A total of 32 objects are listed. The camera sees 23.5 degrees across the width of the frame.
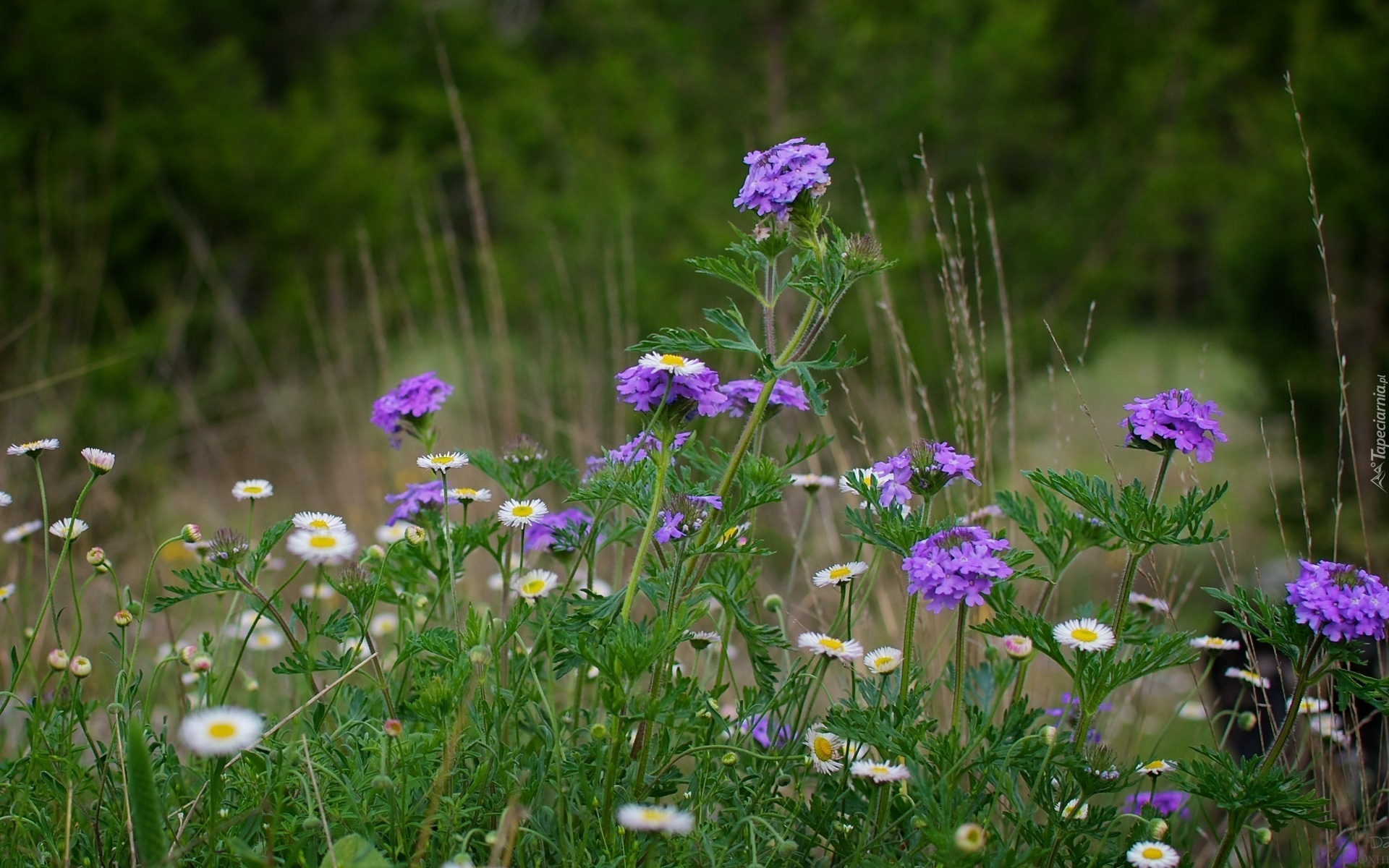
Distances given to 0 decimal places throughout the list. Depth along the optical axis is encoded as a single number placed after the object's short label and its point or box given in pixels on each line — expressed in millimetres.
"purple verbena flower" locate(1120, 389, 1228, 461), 1072
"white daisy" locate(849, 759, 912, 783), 1050
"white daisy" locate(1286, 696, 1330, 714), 1124
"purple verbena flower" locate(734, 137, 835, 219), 1063
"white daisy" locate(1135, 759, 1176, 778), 1100
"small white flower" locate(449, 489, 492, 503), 1127
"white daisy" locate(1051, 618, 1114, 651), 1062
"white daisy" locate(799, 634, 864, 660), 1085
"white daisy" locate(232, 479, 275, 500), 1141
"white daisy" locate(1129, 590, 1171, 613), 1130
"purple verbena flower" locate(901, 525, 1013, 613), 1052
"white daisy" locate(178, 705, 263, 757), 977
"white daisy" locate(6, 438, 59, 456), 1103
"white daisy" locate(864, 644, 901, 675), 1110
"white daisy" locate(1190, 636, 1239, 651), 1139
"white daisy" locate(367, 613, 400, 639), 1311
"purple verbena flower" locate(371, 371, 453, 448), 1149
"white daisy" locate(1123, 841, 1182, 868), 1057
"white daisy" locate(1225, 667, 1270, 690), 1126
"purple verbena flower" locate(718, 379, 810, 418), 1113
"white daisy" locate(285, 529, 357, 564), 1051
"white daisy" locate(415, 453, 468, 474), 1103
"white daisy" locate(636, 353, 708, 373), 1061
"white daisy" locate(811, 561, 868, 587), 1112
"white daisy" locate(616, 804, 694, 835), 1001
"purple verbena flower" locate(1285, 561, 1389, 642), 1045
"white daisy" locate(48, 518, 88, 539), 1098
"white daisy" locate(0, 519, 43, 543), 1146
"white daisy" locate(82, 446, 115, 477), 1100
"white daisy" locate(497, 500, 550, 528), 1091
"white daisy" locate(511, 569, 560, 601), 1122
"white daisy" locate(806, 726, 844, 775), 1082
